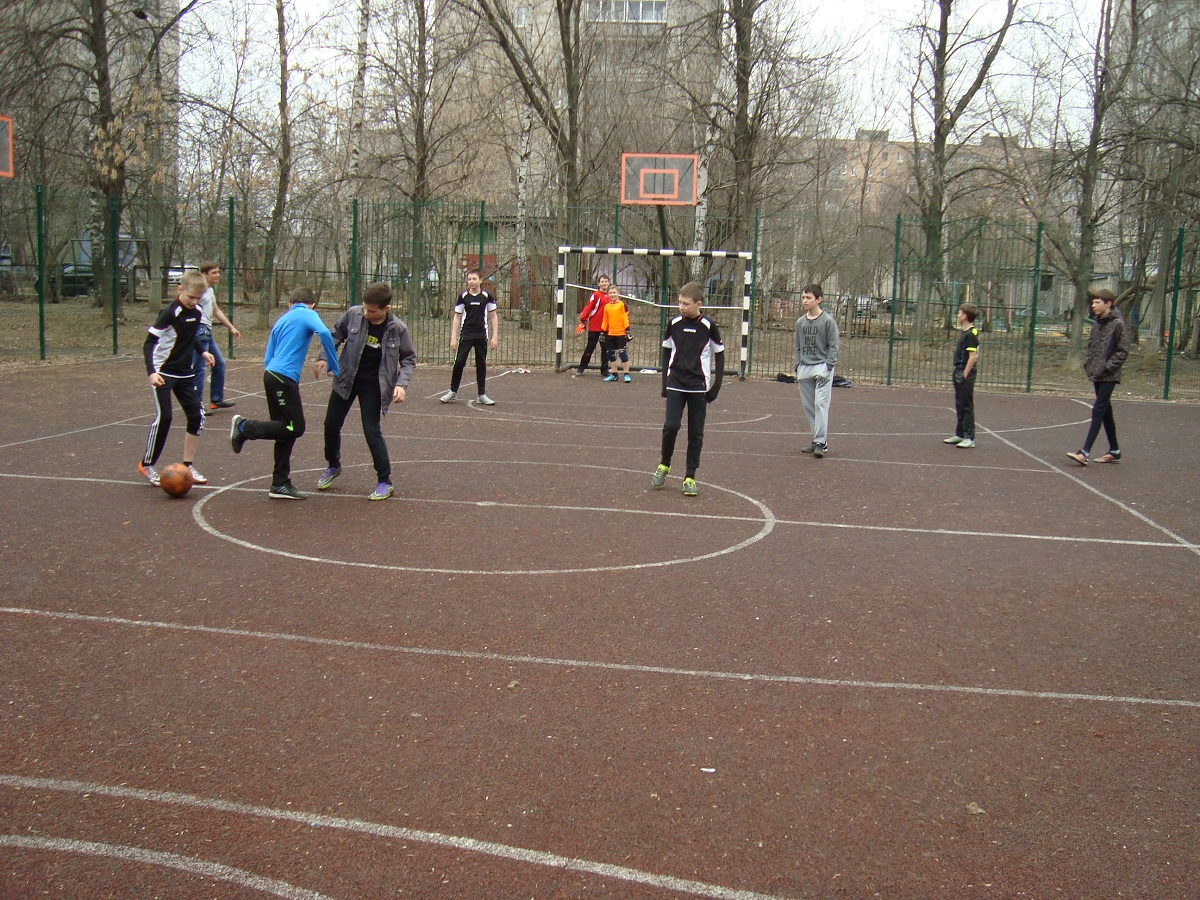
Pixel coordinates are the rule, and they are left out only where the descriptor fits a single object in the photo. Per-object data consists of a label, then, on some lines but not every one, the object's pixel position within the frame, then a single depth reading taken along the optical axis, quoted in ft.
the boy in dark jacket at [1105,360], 37.22
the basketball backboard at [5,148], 55.77
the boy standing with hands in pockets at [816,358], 36.76
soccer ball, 27.43
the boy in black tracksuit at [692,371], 29.89
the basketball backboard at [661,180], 68.95
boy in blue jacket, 27.91
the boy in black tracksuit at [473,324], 46.80
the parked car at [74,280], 76.07
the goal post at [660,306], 62.44
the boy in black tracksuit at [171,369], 29.09
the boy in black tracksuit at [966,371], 39.81
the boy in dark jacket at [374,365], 28.63
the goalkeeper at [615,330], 60.49
